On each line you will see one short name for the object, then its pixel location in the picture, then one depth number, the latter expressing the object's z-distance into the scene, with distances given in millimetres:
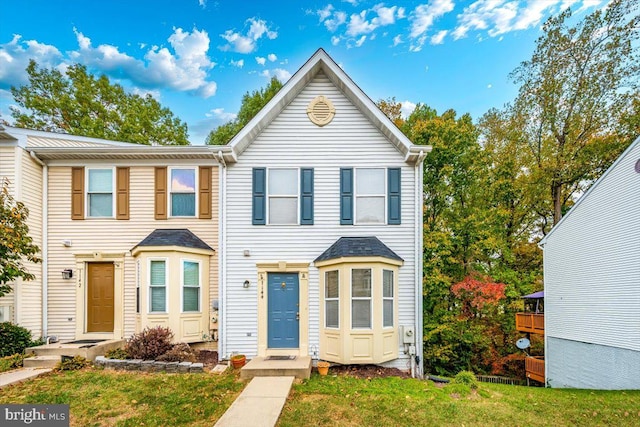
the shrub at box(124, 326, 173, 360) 7211
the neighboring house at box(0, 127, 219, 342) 8633
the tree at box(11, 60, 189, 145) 17188
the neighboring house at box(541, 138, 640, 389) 8219
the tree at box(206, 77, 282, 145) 18828
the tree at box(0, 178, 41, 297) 7016
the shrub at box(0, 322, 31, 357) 7730
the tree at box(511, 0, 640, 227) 13578
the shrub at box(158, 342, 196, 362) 7101
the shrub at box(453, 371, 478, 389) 6385
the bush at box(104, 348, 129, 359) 7367
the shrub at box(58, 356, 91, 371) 6924
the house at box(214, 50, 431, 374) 7789
